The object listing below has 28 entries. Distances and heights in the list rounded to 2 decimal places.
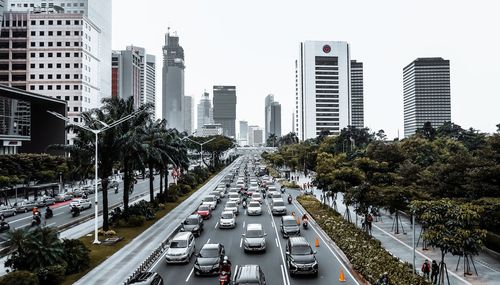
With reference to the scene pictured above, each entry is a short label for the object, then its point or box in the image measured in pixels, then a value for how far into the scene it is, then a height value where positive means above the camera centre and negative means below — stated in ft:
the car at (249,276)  62.95 -19.47
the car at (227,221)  124.47 -21.20
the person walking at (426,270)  74.95 -21.55
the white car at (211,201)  160.97 -20.15
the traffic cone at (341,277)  73.15 -22.43
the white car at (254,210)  149.89 -21.40
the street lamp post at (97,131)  103.71 +6.10
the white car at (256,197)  179.52 -20.29
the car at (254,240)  93.40 -20.29
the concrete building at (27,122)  258.57 +20.30
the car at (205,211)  142.82 -21.04
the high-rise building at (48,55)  367.66 +85.76
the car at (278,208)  149.02 -20.74
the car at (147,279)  63.74 -20.05
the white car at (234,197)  172.51 -19.99
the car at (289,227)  110.42 -20.60
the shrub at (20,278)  63.30 -19.69
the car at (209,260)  76.89 -20.80
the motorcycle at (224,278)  66.03 -20.25
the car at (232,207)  147.02 -20.23
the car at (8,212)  155.27 -22.84
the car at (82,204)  156.56 -20.97
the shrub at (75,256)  79.30 -20.50
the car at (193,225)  112.88 -20.57
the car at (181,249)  84.69 -20.64
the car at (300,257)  75.51 -20.17
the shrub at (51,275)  70.33 -21.15
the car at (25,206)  168.16 -22.95
